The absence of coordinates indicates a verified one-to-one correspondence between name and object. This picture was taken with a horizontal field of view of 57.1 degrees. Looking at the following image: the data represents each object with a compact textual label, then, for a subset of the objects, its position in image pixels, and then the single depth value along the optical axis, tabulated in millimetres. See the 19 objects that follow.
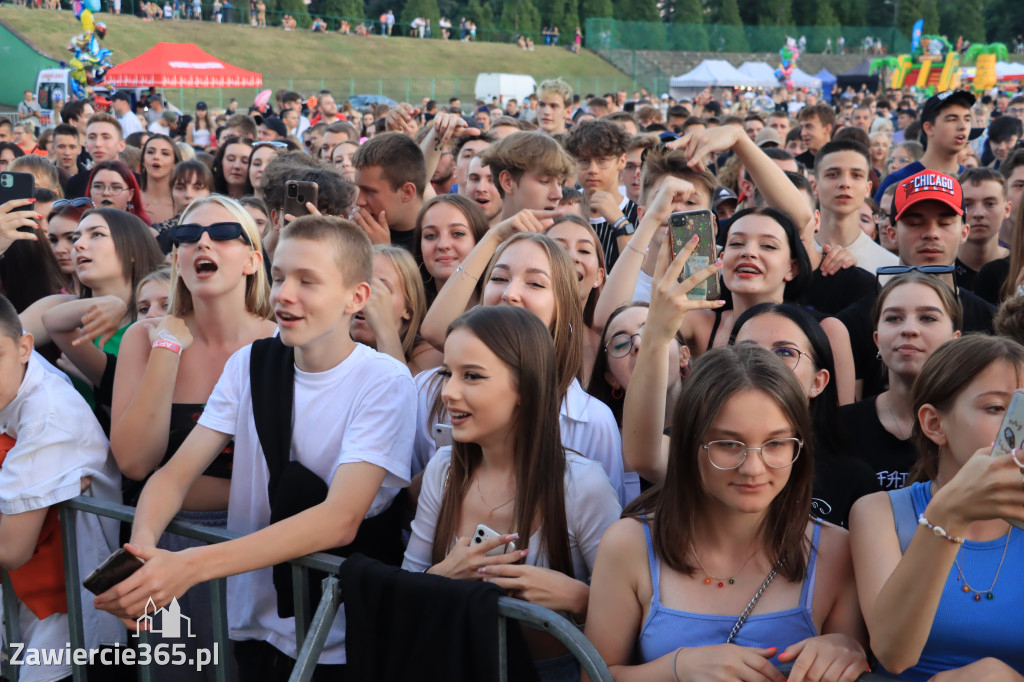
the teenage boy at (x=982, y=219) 5137
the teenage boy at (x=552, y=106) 10000
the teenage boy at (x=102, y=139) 8820
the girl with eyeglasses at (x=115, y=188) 6488
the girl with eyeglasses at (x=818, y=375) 2961
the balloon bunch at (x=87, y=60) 21812
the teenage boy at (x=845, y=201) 5238
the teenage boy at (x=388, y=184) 5230
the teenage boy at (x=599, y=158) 5941
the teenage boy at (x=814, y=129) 9852
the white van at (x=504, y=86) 33281
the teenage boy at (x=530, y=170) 4996
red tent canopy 27906
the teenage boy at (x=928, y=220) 4434
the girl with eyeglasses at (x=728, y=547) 2361
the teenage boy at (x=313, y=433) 2865
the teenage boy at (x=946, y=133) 6660
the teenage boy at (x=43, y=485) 3096
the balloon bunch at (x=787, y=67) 39956
